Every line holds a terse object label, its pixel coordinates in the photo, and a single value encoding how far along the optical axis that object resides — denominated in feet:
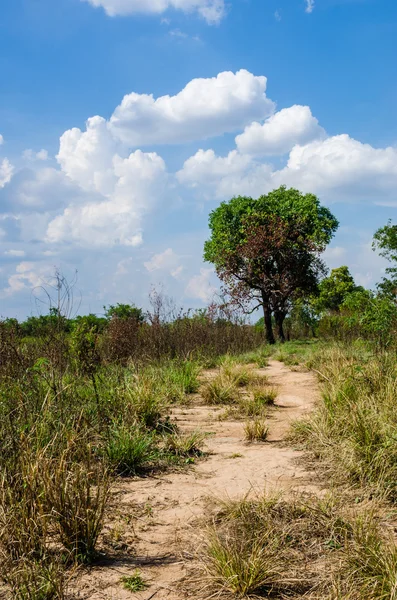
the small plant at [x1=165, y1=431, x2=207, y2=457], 19.83
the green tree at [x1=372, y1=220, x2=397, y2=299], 100.42
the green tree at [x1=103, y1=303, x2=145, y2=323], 87.22
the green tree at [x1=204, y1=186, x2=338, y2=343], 84.23
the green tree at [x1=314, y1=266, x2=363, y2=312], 155.74
